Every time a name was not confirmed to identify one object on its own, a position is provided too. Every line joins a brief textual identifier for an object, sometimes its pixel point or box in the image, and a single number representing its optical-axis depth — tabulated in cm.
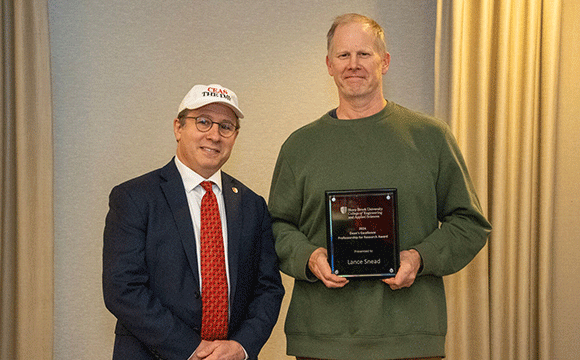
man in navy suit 209
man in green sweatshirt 217
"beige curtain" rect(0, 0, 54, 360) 332
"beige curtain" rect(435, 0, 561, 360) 312
